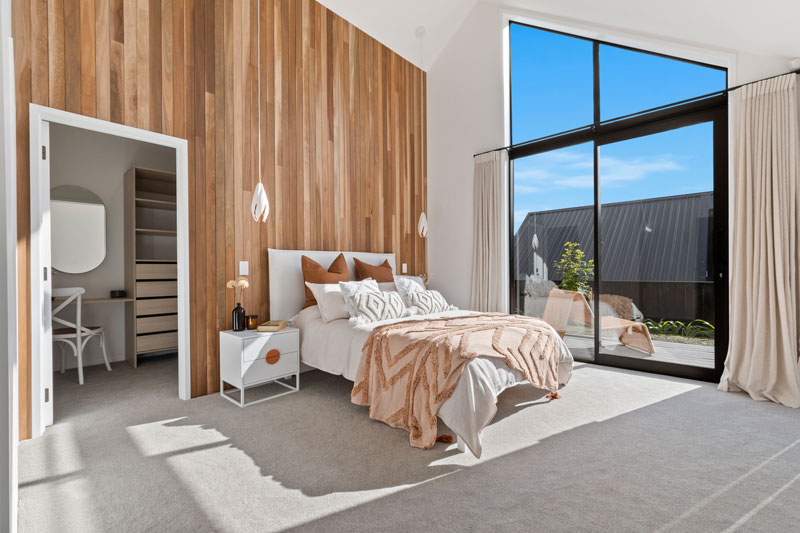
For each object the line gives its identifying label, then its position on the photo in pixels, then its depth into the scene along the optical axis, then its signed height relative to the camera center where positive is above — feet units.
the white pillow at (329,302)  11.34 -1.10
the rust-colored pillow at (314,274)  12.64 -0.32
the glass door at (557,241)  14.43 +0.83
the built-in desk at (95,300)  12.83 -1.14
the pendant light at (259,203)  11.75 +1.82
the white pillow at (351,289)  11.32 -0.73
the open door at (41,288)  8.25 -0.49
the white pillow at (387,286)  14.02 -0.79
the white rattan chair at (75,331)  11.95 -2.06
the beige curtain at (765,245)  10.14 +0.45
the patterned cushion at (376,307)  11.01 -1.21
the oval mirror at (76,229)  13.67 +1.26
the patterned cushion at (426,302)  12.57 -1.23
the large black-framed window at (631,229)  11.98 +1.13
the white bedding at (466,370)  7.20 -2.36
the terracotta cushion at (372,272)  14.25 -0.29
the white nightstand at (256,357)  10.06 -2.43
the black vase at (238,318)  10.70 -1.43
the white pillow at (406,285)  13.76 -0.74
